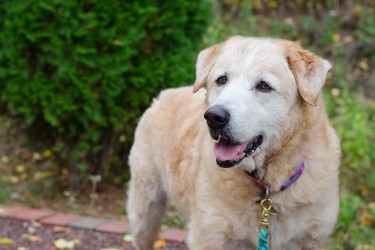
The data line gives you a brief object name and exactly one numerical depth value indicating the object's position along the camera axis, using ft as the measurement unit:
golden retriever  10.07
